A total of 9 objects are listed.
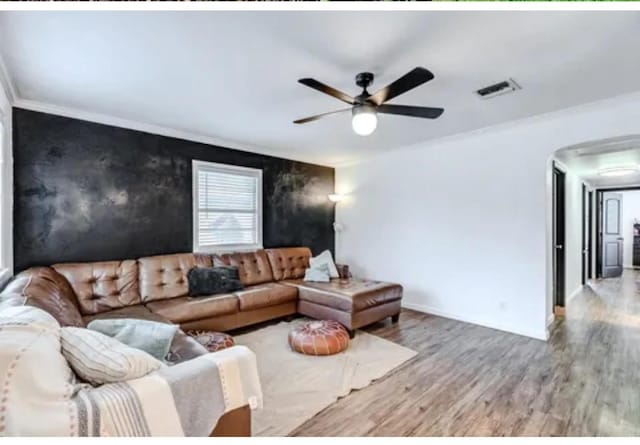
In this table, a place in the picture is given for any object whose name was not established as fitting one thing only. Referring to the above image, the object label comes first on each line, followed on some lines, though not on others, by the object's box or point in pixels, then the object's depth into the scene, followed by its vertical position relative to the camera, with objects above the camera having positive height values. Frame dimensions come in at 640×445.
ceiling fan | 2.20 +0.92
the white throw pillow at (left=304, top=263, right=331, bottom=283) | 4.34 -0.67
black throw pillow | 3.60 -0.65
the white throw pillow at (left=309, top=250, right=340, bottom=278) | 4.47 -0.53
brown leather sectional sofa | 2.89 -0.78
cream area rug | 2.13 -1.25
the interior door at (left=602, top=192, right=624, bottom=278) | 7.64 -0.23
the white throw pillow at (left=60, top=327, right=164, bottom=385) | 1.26 -0.54
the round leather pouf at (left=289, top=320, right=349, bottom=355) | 3.00 -1.10
